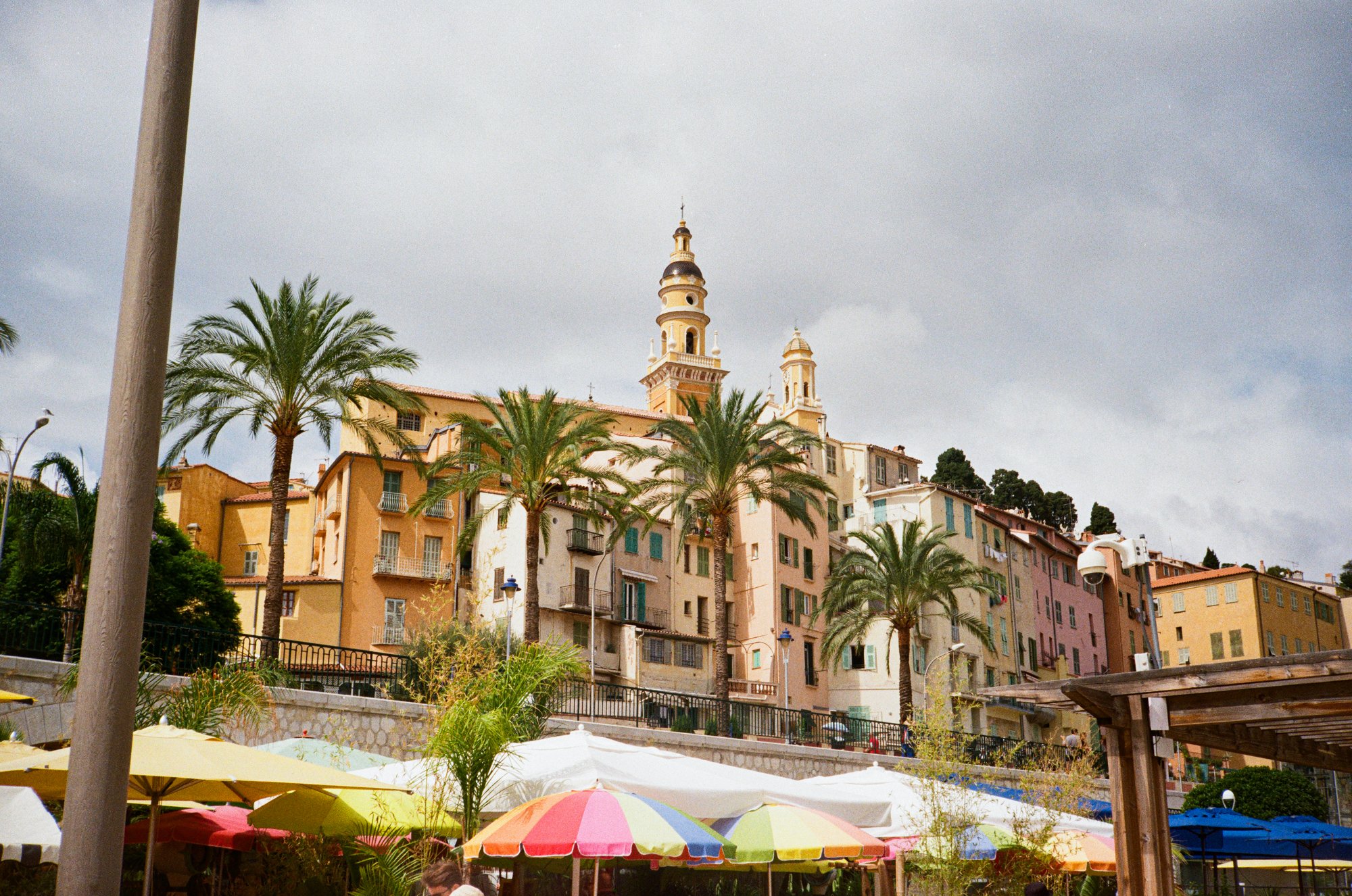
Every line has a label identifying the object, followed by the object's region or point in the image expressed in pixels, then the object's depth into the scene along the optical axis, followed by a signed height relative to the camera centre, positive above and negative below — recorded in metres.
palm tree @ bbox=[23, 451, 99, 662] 36.41 +7.37
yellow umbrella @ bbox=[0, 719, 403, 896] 9.89 +0.06
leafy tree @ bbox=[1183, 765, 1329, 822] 36.44 -0.51
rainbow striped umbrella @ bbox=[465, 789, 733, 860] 11.12 -0.50
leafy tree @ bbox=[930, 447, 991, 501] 92.44 +22.45
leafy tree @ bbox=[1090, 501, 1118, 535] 97.88 +20.18
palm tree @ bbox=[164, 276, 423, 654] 28.45 +9.26
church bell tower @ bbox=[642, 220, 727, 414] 83.69 +29.96
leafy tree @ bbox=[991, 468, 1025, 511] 99.50 +22.73
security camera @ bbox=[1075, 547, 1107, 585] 15.31 +2.60
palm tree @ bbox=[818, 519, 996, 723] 44.72 +7.11
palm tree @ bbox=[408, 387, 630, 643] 33.28 +8.73
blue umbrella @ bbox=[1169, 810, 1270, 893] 22.11 -0.85
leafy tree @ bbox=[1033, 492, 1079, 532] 100.38 +21.41
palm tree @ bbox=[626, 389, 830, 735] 36.03 +9.19
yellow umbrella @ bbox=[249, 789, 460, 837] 12.74 -0.37
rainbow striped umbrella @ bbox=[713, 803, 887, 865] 13.30 -0.65
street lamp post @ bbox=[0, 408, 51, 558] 30.31 +8.75
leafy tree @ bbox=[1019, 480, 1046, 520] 100.00 +21.93
